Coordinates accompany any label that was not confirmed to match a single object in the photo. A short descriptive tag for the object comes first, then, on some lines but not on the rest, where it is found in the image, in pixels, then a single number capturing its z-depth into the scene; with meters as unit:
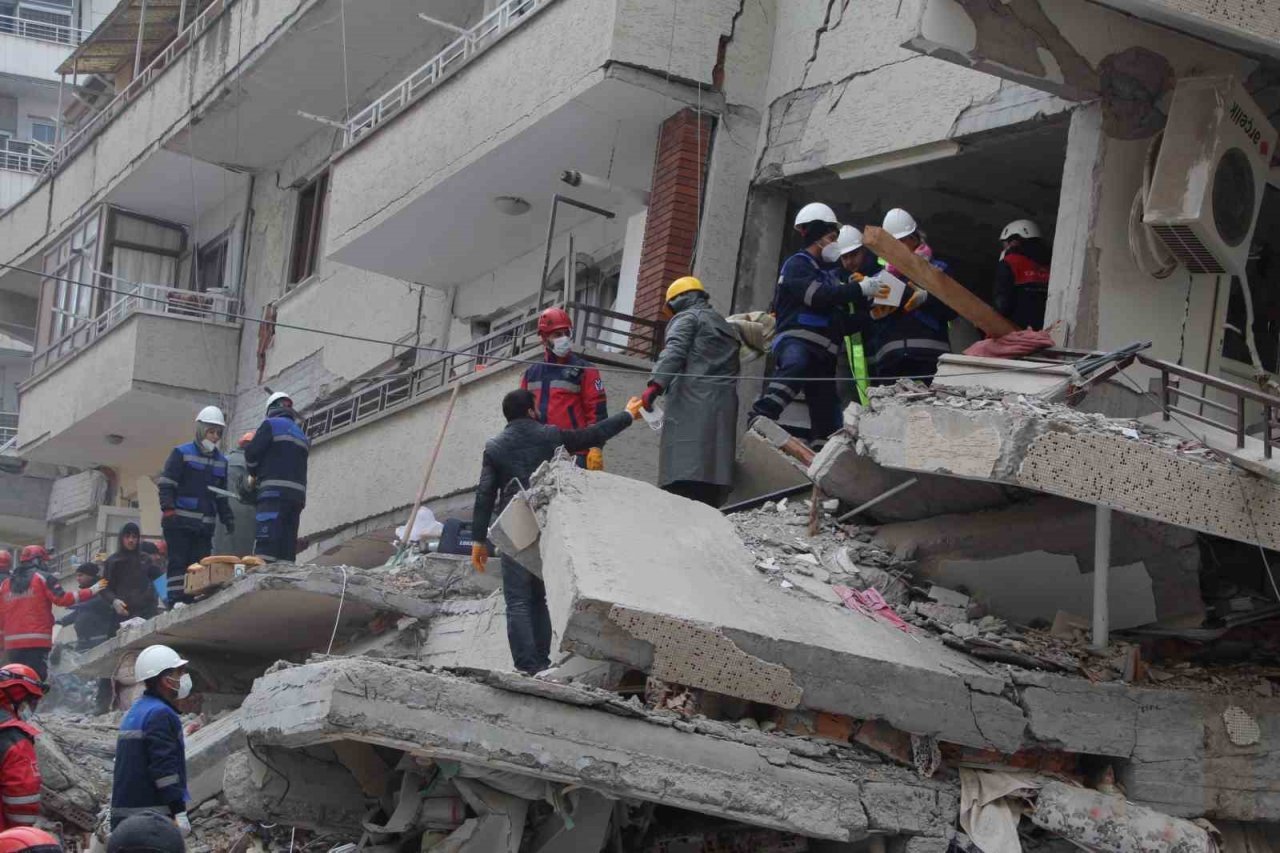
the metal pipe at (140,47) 23.44
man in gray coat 10.58
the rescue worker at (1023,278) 10.61
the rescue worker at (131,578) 15.41
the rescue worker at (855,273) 10.80
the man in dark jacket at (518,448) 10.02
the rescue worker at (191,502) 13.30
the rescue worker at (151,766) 7.78
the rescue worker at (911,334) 10.55
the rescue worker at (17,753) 7.87
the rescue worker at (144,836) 6.37
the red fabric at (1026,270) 10.66
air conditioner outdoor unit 9.45
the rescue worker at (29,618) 14.17
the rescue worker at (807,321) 10.63
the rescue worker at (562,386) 10.93
